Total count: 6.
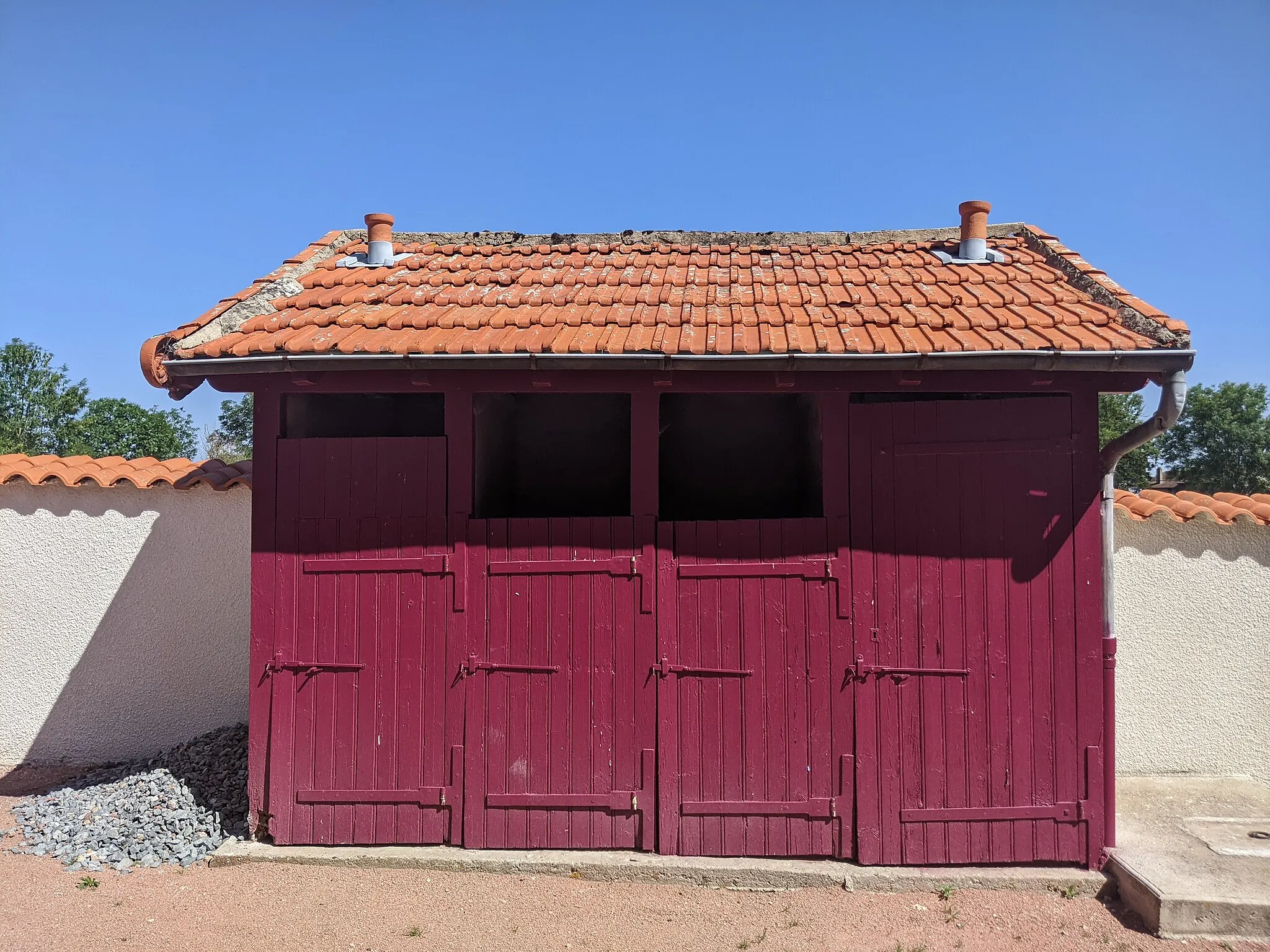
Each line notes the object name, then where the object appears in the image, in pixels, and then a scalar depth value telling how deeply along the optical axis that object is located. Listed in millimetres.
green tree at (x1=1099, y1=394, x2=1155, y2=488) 25781
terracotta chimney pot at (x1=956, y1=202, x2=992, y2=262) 5949
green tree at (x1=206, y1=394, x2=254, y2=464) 38594
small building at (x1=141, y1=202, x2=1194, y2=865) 4633
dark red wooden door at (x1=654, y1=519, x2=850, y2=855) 4680
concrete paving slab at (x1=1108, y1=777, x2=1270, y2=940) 4105
